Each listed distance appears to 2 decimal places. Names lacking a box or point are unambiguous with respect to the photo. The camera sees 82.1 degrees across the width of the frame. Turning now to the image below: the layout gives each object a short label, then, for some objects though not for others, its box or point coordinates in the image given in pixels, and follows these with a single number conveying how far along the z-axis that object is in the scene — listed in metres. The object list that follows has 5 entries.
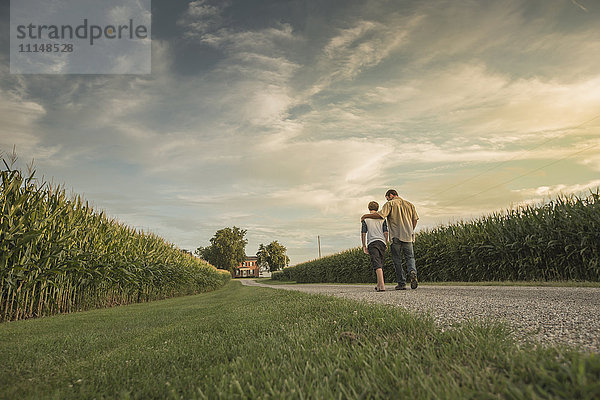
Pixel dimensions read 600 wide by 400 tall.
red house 136.25
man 8.25
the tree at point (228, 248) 82.89
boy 8.19
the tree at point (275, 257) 88.19
